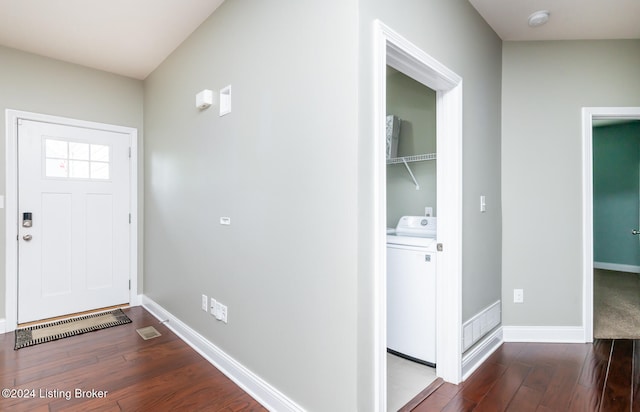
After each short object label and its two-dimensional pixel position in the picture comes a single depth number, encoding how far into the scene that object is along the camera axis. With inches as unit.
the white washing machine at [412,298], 88.5
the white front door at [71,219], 120.8
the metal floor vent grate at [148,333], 111.7
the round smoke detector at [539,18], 92.4
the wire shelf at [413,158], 112.5
